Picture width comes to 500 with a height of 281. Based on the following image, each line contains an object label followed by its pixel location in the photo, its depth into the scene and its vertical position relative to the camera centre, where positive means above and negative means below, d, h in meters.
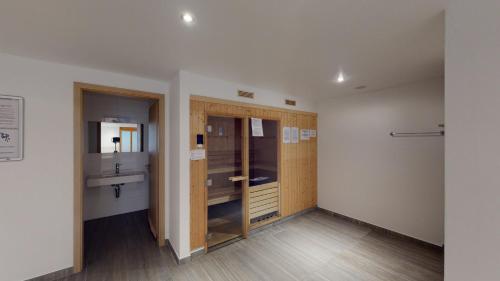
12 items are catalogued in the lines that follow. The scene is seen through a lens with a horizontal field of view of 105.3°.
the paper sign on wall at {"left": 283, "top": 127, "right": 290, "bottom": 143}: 3.49 +0.10
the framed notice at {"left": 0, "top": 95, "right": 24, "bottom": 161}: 1.84 +0.13
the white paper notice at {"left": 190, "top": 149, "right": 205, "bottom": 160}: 2.43 -0.18
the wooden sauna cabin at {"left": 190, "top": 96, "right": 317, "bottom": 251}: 2.52 -0.47
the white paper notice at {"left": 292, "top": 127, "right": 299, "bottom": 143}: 3.65 +0.10
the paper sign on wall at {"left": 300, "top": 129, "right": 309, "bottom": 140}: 3.80 +0.12
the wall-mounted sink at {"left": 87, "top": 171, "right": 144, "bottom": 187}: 3.13 -0.66
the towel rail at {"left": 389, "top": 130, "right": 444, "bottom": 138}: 2.61 +0.08
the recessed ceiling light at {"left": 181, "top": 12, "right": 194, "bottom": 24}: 1.28 +0.85
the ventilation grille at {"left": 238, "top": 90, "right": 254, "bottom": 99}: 2.88 +0.71
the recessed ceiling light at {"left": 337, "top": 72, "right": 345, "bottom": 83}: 2.49 +0.86
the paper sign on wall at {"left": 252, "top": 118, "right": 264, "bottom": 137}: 3.06 +0.20
